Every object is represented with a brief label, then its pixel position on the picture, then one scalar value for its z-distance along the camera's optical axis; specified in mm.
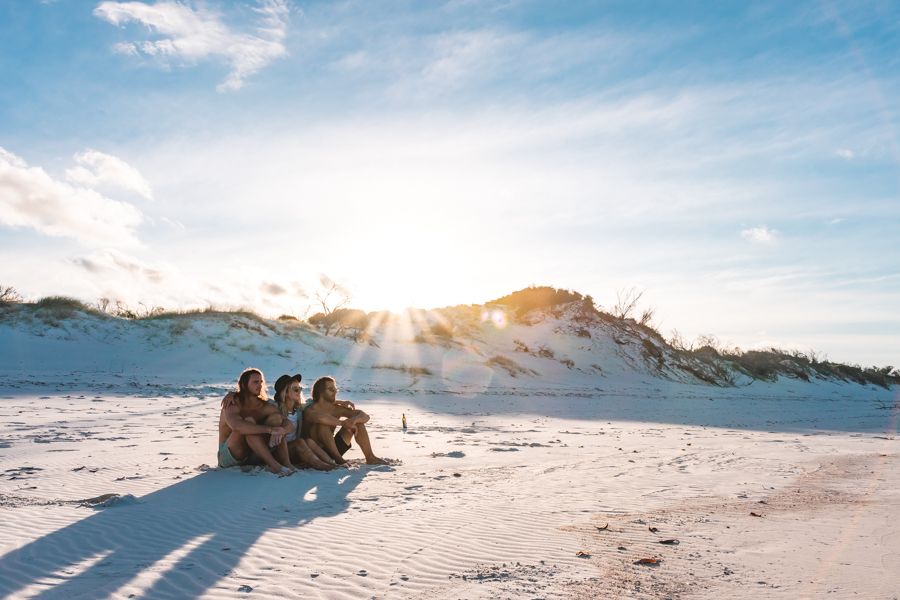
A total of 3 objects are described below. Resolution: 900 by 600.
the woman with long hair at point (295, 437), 7980
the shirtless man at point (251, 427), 7387
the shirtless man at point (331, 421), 8211
